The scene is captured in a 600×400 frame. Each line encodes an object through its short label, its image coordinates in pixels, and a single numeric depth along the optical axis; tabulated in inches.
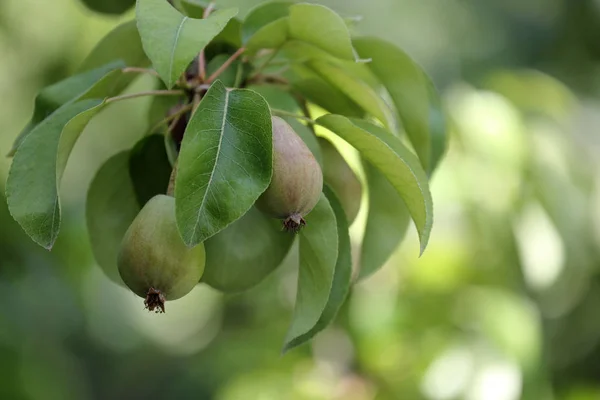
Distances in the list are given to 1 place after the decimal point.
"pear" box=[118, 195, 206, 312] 32.2
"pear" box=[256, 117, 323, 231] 32.4
